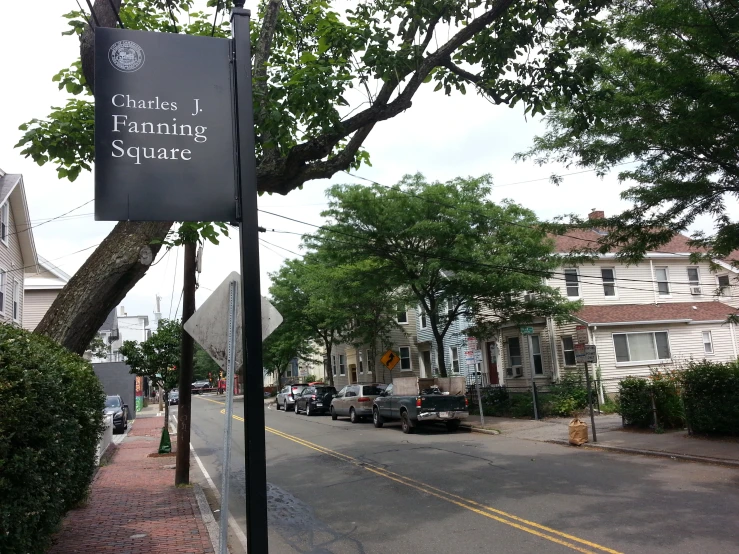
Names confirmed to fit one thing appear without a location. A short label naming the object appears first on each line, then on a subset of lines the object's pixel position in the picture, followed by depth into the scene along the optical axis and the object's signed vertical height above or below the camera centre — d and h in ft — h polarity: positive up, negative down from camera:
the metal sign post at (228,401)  16.05 -0.43
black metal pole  14.66 +2.08
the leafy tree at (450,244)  74.28 +15.56
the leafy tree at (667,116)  35.91 +14.90
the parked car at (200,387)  276.37 -0.12
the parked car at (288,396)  123.03 -2.84
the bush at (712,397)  48.32 -3.21
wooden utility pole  41.73 +0.57
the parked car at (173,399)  186.39 -3.13
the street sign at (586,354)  53.72 +0.78
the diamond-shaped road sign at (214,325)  18.83 +1.79
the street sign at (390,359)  91.09 +2.24
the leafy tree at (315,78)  24.50 +14.81
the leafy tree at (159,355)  65.82 +3.58
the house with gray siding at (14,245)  79.20 +20.88
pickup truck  66.54 -3.48
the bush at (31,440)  14.06 -1.09
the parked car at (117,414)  86.84 -3.05
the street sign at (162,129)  15.85 +6.57
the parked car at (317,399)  106.42 -3.18
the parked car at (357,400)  85.92 -3.11
